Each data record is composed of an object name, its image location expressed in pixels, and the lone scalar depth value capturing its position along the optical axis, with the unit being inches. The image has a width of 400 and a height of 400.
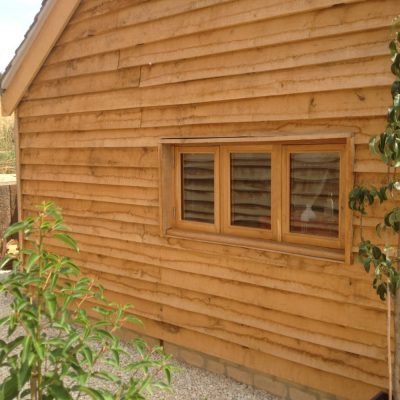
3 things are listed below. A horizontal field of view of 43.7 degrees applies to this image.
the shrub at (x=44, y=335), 80.4
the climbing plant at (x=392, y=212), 110.9
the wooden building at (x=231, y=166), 147.6
